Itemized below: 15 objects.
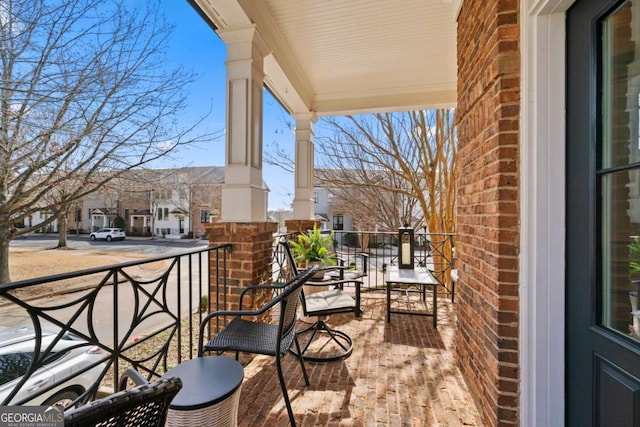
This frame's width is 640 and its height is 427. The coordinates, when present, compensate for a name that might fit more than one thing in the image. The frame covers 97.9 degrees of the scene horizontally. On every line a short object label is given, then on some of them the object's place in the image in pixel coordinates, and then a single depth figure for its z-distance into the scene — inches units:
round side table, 39.1
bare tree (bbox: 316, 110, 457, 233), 237.9
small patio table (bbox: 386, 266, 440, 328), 116.7
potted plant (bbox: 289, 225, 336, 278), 128.1
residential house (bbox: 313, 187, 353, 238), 733.3
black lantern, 144.2
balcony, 53.9
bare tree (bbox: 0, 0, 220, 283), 142.8
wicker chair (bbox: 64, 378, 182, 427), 18.9
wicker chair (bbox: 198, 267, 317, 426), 58.6
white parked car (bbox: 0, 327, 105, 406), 81.9
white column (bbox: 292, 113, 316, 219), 173.9
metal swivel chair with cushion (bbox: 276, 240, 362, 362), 90.6
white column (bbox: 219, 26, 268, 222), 95.1
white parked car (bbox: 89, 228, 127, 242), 748.3
